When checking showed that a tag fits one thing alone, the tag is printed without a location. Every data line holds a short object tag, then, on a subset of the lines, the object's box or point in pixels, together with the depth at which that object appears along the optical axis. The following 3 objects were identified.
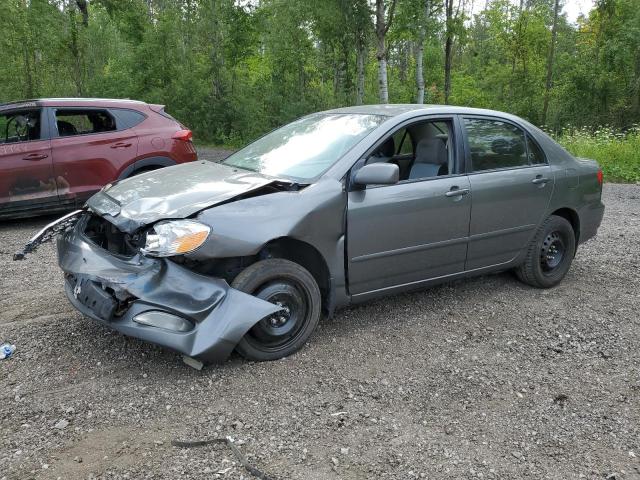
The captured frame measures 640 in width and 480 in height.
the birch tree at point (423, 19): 15.40
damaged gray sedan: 3.33
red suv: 7.10
